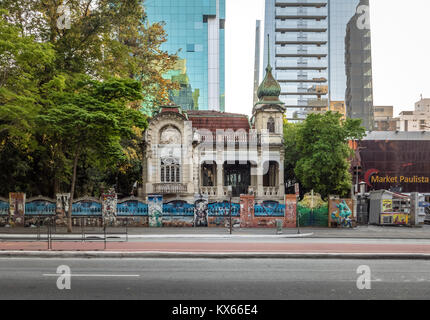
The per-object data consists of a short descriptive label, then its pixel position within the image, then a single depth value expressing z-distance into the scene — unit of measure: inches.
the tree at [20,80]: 800.9
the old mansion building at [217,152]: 1366.9
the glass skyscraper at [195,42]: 3698.3
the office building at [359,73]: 4067.4
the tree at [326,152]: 1275.8
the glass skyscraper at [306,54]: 4087.1
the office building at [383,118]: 3986.2
